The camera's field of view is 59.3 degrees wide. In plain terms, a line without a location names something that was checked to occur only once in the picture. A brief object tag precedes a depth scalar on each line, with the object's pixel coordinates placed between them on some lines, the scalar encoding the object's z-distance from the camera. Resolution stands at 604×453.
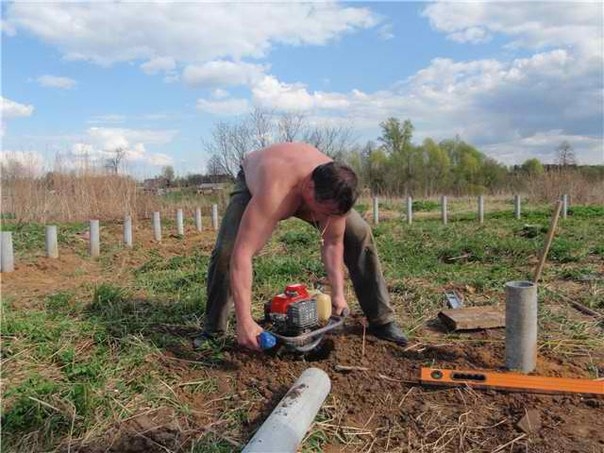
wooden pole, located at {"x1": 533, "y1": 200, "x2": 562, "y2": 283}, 3.50
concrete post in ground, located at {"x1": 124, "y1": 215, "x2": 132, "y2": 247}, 10.79
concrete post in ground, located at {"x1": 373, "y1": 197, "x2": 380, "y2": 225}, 17.81
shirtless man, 3.10
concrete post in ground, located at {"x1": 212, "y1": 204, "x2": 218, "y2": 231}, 15.59
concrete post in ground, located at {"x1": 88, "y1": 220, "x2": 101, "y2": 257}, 9.41
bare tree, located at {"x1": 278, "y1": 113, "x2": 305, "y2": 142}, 25.59
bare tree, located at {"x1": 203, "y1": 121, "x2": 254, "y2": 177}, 24.38
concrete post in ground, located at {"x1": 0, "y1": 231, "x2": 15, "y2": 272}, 7.02
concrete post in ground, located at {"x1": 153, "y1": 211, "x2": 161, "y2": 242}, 12.18
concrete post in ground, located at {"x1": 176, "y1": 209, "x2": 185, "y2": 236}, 13.81
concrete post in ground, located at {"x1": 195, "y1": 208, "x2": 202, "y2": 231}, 14.94
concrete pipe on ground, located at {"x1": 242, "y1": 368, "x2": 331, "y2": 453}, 2.30
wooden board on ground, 4.17
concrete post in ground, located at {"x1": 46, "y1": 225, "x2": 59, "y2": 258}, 8.47
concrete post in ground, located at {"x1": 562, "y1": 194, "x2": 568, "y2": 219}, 17.17
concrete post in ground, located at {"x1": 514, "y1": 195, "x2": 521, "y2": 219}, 17.55
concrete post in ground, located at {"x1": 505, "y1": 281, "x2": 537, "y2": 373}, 3.27
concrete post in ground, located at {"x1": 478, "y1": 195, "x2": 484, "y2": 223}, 17.11
